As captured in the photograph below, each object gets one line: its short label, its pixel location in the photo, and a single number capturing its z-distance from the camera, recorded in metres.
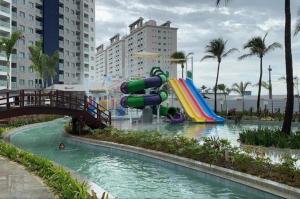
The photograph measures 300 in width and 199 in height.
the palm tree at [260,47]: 48.12
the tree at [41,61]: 65.94
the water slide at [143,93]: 38.69
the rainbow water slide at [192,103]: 41.06
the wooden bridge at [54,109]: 24.89
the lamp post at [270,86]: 73.03
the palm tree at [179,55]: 67.79
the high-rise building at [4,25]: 72.12
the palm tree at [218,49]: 54.78
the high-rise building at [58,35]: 84.56
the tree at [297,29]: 20.69
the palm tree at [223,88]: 96.37
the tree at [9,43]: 54.56
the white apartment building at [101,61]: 182.88
